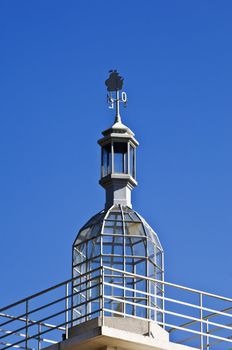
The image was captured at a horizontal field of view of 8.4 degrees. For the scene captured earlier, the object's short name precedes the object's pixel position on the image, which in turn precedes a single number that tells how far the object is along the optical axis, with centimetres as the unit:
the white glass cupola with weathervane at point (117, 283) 3066
